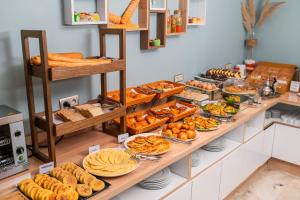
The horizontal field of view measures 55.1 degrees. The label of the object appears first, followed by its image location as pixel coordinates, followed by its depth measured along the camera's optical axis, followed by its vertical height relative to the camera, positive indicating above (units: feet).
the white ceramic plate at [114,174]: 4.37 -2.12
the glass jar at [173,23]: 8.06 +0.21
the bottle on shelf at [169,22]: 7.95 +0.24
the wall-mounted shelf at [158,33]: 7.20 -0.06
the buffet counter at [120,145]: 4.23 -2.20
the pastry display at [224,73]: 9.52 -1.36
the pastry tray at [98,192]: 3.87 -2.19
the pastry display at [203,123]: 6.50 -2.08
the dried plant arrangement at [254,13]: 10.59 +0.68
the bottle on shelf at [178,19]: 8.07 +0.32
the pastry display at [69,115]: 4.76 -1.40
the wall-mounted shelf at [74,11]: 5.41 +0.36
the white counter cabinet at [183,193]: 5.37 -3.05
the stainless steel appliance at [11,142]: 4.12 -1.59
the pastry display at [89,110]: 4.95 -1.35
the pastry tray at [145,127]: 5.90 -1.98
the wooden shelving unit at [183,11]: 8.16 +0.55
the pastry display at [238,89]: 8.81 -1.78
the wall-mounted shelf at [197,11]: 8.69 +0.60
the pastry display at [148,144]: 5.18 -2.07
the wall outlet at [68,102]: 5.72 -1.40
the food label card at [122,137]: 5.59 -2.03
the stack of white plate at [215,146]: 7.20 -2.83
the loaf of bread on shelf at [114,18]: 6.28 +0.27
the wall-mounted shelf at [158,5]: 7.15 +0.65
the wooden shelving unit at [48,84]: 4.24 -0.86
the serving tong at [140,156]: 5.05 -2.16
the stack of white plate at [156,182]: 5.38 -2.77
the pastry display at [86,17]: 5.54 +0.27
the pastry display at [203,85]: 8.52 -1.59
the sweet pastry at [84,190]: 3.90 -2.13
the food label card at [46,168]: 4.36 -2.04
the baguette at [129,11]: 6.57 +0.44
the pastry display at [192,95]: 7.84 -1.76
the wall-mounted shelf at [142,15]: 6.92 +0.37
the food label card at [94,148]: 5.05 -2.04
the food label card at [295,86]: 9.97 -1.87
